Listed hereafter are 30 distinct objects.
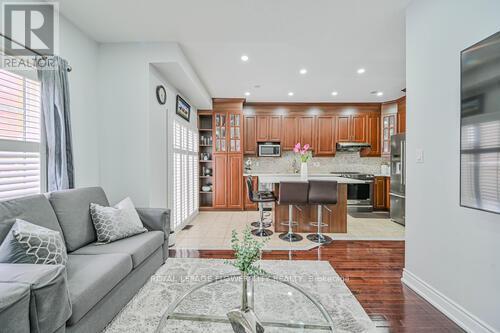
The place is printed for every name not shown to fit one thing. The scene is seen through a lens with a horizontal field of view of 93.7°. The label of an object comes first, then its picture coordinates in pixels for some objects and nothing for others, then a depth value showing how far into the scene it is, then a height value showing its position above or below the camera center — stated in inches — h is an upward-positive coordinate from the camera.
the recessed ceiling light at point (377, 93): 201.9 +64.2
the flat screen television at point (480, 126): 57.5 +10.5
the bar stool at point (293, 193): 141.2 -16.8
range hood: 239.5 +19.9
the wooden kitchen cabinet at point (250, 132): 244.4 +34.5
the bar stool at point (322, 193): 139.8 -16.5
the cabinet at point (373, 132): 243.3 +34.8
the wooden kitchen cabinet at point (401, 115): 215.9 +47.5
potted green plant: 46.7 -24.7
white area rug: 66.4 -47.1
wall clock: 131.7 +41.0
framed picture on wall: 165.0 +42.7
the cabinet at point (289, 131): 244.7 +35.8
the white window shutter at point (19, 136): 74.7 +9.8
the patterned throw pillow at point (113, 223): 89.3 -22.8
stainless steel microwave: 241.9 +15.7
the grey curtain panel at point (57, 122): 87.9 +16.3
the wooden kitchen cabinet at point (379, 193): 228.8 -27.0
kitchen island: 161.5 -34.9
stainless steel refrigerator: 180.7 -10.3
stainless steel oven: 225.6 -28.4
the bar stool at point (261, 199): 152.2 -22.1
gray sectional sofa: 45.7 -29.2
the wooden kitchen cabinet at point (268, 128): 244.7 +38.9
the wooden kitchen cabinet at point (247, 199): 233.6 -33.9
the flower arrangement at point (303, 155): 157.9 +7.0
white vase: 159.9 -4.6
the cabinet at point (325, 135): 244.4 +31.7
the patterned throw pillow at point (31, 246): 57.1 -20.7
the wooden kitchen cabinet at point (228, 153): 232.7 +12.0
